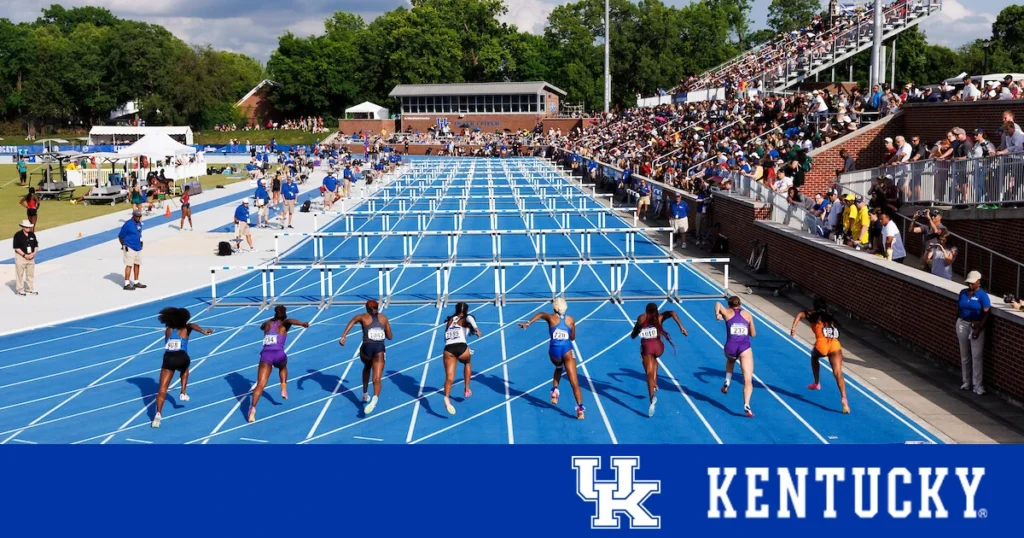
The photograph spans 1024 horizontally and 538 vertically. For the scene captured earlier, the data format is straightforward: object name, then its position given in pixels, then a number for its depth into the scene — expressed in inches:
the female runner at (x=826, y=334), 489.4
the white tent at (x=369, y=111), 3843.5
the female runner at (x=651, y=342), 482.9
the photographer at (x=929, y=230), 614.5
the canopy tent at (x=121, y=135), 2662.6
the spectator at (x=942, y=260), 594.2
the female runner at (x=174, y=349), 478.0
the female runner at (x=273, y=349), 477.7
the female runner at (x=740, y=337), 482.0
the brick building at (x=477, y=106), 3754.9
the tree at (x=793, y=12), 4055.1
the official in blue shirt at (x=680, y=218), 1056.2
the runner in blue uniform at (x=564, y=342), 475.8
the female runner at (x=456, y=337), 491.2
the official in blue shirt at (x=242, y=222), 1028.7
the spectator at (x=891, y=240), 656.4
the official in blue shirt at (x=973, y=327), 494.6
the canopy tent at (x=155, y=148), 1637.6
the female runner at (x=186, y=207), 1226.7
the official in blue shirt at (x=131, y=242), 825.5
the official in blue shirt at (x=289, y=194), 1267.2
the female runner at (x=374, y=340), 489.1
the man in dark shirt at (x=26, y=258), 792.3
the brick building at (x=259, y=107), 4473.4
